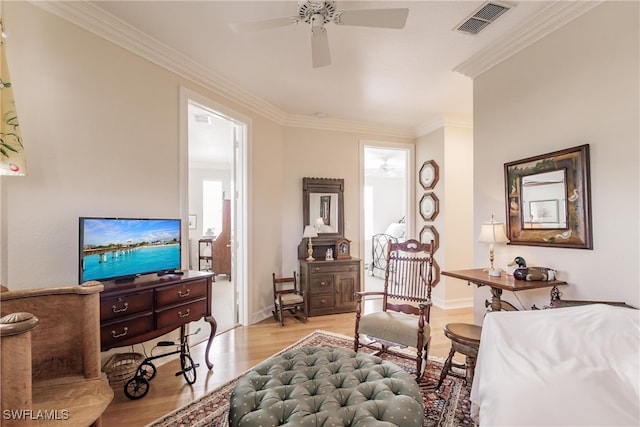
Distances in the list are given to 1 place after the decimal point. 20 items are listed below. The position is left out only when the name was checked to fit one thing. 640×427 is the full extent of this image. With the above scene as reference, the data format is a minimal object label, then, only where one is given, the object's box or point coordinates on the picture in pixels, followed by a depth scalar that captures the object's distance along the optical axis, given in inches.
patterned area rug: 77.6
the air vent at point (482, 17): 87.1
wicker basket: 87.3
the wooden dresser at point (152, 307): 79.2
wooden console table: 83.2
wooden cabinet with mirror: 166.7
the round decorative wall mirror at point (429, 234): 182.5
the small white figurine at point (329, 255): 175.2
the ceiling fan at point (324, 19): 73.1
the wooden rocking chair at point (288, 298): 153.9
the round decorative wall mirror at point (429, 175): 185.2
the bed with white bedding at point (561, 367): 44.2
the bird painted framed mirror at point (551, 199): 81.5
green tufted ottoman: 54.0
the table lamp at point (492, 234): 100.3
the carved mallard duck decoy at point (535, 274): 86.6
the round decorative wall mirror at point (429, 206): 184.2
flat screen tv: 81.6
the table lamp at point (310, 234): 171.5
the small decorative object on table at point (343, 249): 179.6
